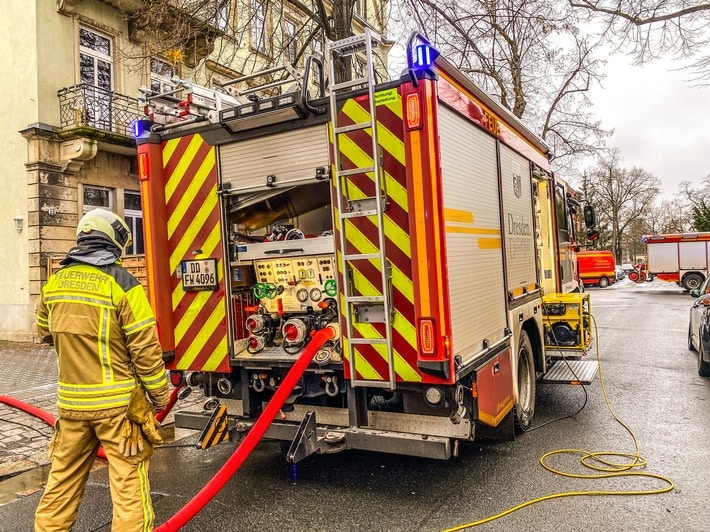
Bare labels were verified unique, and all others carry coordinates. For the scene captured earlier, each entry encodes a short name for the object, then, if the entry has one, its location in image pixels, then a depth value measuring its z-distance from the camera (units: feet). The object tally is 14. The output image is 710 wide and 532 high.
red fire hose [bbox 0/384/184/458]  16.88
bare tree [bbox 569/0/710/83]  32.94
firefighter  9.84
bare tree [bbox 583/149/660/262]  199.52
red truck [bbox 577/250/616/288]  112.16
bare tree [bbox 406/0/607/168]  33.14
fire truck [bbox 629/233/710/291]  85.40
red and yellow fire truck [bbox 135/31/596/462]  11.85
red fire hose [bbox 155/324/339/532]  10.55
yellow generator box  21.45
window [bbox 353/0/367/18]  38.22
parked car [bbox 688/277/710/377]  23.74
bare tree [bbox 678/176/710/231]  160.76
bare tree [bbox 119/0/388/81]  29.78
